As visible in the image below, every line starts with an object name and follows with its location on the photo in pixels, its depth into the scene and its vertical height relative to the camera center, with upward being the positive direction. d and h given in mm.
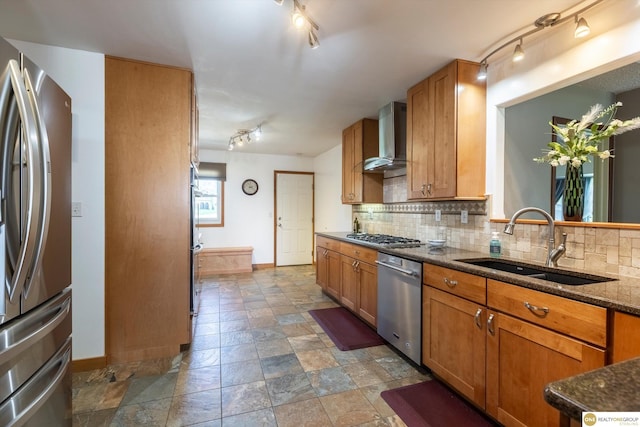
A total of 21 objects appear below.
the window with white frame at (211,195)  5781 +322
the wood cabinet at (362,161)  3914 +700
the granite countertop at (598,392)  498 -330
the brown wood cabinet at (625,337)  1084 -473
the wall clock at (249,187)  6074 +506
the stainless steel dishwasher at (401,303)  2219 -758
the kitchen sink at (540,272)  1593 -370
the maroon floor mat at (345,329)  2719 -1223
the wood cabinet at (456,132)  2355 +672
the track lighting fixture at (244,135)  4280 +1211
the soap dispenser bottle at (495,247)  2197 -265
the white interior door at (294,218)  6341 -152
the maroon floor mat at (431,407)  1715 -1233
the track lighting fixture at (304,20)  1578 +1101
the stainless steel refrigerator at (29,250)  1011 -152
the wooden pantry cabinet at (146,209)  2348 +15
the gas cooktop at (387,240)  2779 -312
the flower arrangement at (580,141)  1685 +436
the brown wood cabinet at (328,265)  3739 -743
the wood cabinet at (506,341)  1263 -670
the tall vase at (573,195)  1804 +108
